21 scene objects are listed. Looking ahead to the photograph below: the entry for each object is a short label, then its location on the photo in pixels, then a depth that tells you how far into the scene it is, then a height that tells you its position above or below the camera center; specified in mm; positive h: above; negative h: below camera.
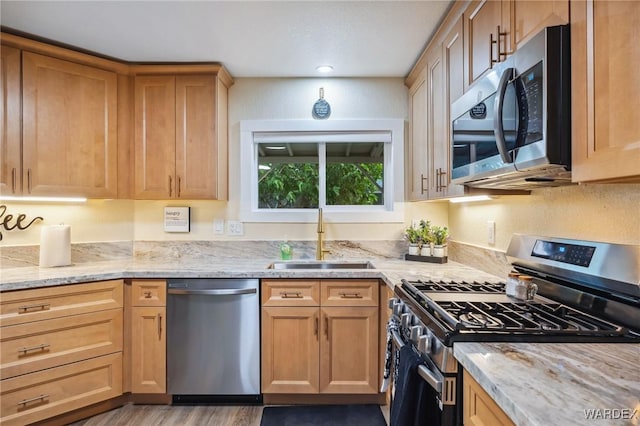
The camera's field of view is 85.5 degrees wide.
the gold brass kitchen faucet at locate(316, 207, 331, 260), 2686 -230
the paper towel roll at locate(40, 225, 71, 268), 2297 -218
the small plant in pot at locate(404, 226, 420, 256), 2623 -202
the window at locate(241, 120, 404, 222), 2846 +365
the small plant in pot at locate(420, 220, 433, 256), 2570 -200
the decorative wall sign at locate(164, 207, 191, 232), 2779 -45
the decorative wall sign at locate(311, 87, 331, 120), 2801 +847
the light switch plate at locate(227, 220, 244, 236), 2811 -118
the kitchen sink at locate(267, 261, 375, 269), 2648 -395
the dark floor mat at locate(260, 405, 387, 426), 2062 -1247
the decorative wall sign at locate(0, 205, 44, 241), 2320 -60
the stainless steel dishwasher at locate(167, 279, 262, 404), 2203 -820
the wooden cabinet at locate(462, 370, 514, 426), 797 -488
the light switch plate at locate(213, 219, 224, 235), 2807 -106
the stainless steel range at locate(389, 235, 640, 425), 1017 -343
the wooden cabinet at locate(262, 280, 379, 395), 2195 -794
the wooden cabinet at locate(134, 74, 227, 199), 2535 +588
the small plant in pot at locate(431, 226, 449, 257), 2504 -197
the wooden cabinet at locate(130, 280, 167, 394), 2207 -836
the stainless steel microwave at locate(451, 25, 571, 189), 1030 +326
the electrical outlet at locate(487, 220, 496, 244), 2049 -108
